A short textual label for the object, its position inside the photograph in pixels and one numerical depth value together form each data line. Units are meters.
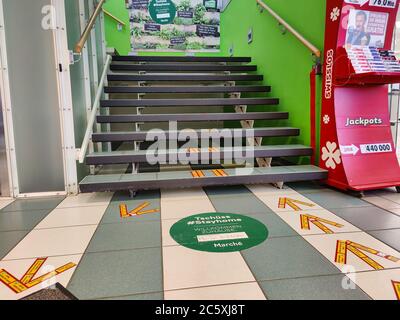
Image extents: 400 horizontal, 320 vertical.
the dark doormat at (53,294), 1.21
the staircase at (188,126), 2.62
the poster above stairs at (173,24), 6.05
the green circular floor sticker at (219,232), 1.66
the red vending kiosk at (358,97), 2.42
